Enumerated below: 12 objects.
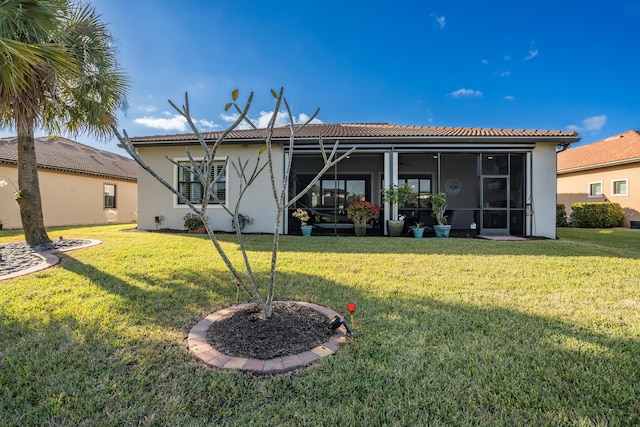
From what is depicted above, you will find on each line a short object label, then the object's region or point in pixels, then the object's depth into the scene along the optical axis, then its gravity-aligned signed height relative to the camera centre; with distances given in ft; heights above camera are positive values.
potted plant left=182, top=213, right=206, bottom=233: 33.40 -1.43
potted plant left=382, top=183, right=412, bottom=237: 31.86 +1.65
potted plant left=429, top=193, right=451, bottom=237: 31.27 -0.02
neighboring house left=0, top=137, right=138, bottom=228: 40.29 +4.78
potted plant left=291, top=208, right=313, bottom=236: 32.33 -0.70
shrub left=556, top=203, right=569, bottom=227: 49.57 -0.73
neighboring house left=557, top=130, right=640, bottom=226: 47.67 +7.31
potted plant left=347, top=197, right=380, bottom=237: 32.42 -0.14
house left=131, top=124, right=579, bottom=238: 31.53 +5.29
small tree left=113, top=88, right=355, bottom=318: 7.29 +1.52
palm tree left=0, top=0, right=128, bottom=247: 14.64 +8.54
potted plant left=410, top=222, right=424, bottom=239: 31.09 -2.09
